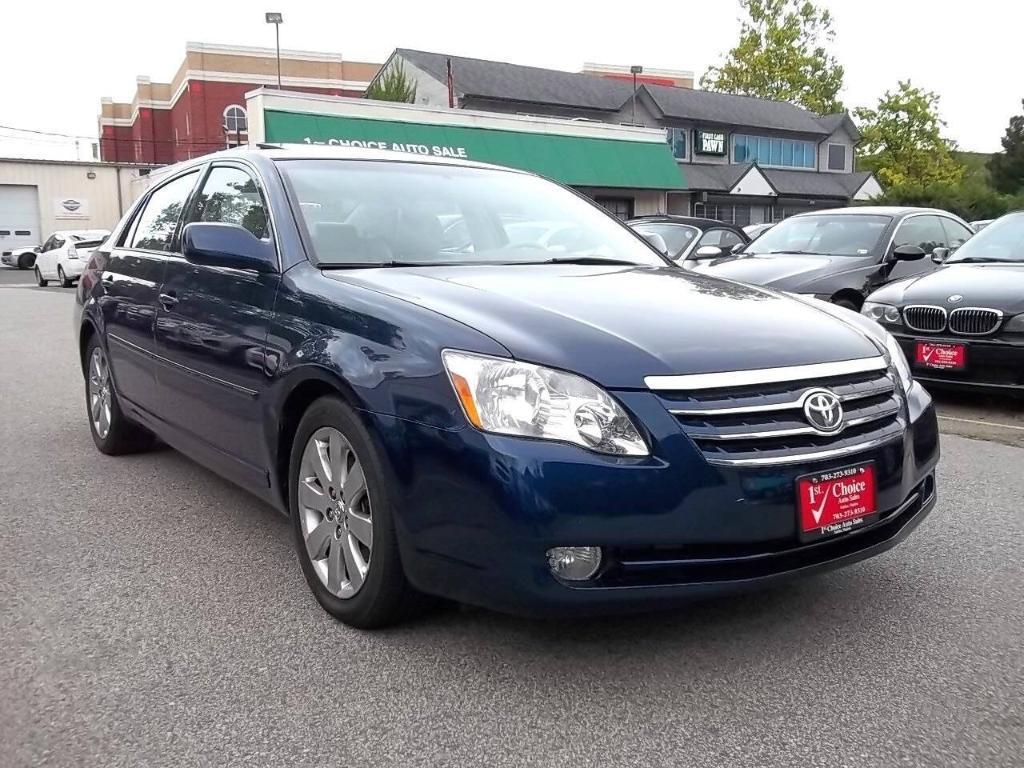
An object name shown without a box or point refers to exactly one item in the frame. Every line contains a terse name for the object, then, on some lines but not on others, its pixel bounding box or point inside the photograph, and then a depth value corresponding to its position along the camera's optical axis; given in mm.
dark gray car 8797
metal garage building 39312
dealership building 38125
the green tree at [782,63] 62188
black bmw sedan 6547
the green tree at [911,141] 59156
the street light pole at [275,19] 36188
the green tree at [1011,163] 66000
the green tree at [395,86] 37759
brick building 47969
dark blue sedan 2605
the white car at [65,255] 25375
